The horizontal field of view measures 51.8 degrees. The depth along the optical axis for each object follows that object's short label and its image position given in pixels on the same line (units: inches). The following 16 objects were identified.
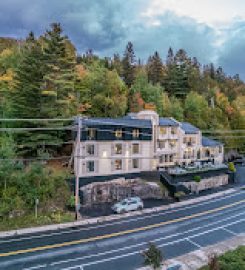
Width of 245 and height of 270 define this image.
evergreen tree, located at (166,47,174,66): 3051.9
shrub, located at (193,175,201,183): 1534.2
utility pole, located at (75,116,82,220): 949.4
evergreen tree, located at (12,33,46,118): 1258.6
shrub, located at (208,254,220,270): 562.9
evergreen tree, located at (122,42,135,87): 2487.7
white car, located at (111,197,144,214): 1135.9
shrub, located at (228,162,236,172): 1852.9
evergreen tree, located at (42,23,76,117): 1298.0
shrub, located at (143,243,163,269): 544.7
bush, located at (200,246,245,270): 573.6
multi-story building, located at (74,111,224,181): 1330.0
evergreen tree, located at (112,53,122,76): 2609.0
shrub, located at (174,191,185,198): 1384.4
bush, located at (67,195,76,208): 1087.0
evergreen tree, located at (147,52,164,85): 2795.3
